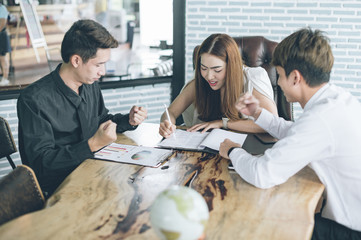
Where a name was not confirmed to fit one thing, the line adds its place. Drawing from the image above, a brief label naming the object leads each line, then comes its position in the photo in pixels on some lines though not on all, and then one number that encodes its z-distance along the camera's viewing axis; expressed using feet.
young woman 6.79
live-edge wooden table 3.42
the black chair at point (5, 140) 5.75
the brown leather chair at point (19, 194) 3.72
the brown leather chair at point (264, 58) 8.18
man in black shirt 5.01
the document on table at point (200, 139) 5.58
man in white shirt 4.18
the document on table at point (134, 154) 5.08
